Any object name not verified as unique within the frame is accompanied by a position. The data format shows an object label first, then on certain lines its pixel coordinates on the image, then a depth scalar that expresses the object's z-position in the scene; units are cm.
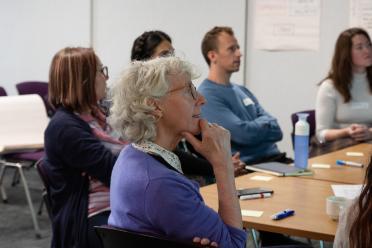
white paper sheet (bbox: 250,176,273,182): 438
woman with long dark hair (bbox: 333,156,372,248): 234
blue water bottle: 477
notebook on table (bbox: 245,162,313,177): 453
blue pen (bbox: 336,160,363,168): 495
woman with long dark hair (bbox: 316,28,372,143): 649
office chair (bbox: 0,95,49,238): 675
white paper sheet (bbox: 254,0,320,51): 824
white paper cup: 329
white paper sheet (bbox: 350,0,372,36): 792
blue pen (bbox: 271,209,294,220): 336
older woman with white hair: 254
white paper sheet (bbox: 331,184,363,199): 386
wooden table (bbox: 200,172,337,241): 320
